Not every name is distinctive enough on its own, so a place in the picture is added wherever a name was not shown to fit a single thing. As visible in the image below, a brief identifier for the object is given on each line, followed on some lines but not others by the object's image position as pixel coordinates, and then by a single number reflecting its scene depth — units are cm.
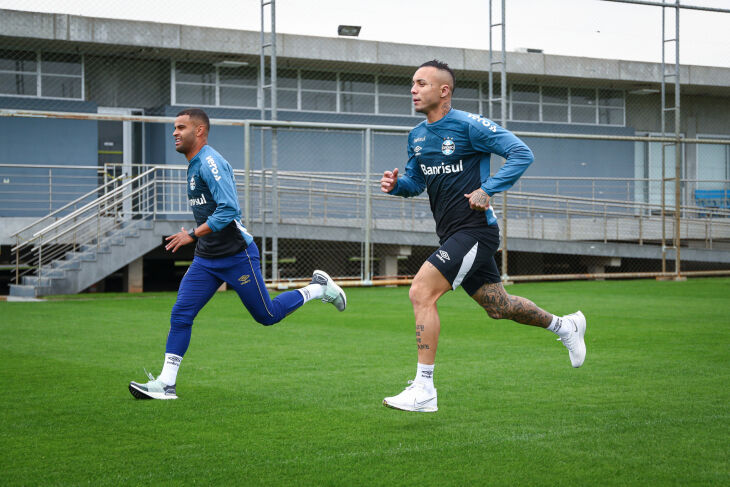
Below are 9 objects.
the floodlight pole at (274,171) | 1560
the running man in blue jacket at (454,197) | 554
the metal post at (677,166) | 1883
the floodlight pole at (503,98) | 1716
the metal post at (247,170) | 1495
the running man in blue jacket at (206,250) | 624
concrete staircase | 1662
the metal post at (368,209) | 1650
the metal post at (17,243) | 1666
